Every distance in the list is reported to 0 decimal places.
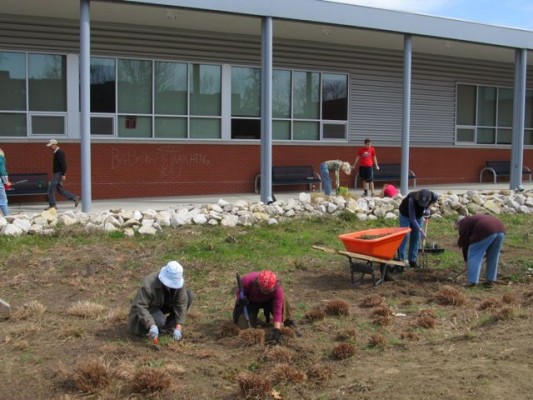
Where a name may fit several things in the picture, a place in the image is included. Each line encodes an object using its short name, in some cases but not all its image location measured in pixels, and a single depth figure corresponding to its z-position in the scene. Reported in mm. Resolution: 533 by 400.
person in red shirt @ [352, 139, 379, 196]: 17047
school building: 15117
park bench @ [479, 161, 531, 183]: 22430
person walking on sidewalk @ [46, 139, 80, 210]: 13641
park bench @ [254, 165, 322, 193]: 18188
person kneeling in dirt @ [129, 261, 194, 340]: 6059
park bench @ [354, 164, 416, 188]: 19984
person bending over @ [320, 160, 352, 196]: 15904
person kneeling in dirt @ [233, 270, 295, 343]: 6199
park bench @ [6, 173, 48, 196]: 14672
